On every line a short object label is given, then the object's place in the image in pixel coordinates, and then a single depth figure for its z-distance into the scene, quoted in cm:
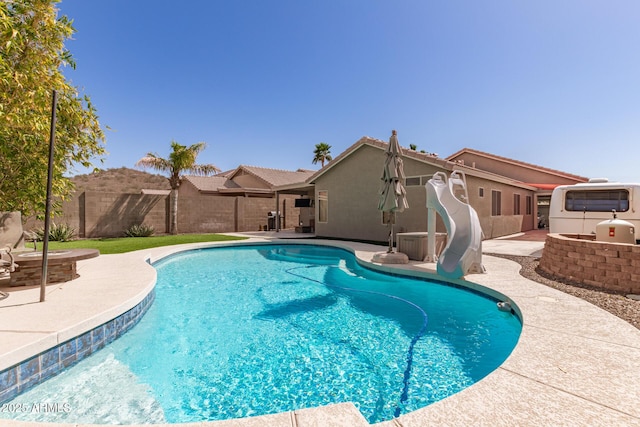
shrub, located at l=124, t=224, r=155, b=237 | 1695
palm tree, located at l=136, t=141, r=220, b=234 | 1997
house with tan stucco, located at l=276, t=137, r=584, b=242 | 1335
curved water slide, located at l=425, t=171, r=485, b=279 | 691
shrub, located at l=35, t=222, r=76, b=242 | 1422
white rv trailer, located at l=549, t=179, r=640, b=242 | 1040
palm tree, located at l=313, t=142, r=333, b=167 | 3950
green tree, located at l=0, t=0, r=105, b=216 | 557
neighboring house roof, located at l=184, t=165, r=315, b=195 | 2610
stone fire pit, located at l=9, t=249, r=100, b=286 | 556
